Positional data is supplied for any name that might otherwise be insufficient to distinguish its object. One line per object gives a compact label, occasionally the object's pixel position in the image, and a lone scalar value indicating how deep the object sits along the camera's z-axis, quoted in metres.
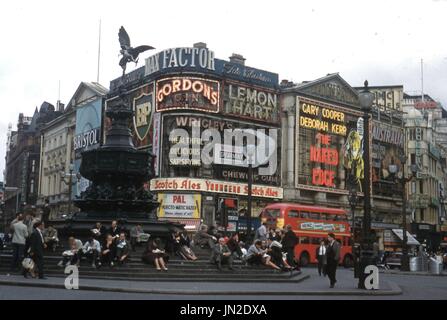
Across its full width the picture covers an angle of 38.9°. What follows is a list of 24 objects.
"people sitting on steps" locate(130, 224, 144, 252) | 21.80
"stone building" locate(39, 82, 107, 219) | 70.69
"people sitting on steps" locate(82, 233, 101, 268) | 19.91
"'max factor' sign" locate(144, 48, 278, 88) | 54.69
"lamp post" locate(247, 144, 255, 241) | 30.80
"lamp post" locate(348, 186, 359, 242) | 41.94
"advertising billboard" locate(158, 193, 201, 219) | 52.31
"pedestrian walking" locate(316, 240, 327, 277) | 26.58
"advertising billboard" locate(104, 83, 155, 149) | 56.75
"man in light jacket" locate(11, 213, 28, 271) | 19.39
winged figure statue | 26.42
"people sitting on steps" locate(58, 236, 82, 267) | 20.08
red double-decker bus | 38.22
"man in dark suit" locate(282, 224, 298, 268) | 24.55
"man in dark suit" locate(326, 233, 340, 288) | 19.38
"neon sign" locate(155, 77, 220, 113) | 53.75
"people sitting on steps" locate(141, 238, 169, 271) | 19.81
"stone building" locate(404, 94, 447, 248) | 78.75
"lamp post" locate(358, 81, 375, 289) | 18.75
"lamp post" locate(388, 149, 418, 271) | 33.40
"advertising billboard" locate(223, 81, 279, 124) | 56.31
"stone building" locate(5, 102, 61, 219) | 99.06
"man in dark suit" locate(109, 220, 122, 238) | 20.86
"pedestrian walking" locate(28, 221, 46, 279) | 18.44
